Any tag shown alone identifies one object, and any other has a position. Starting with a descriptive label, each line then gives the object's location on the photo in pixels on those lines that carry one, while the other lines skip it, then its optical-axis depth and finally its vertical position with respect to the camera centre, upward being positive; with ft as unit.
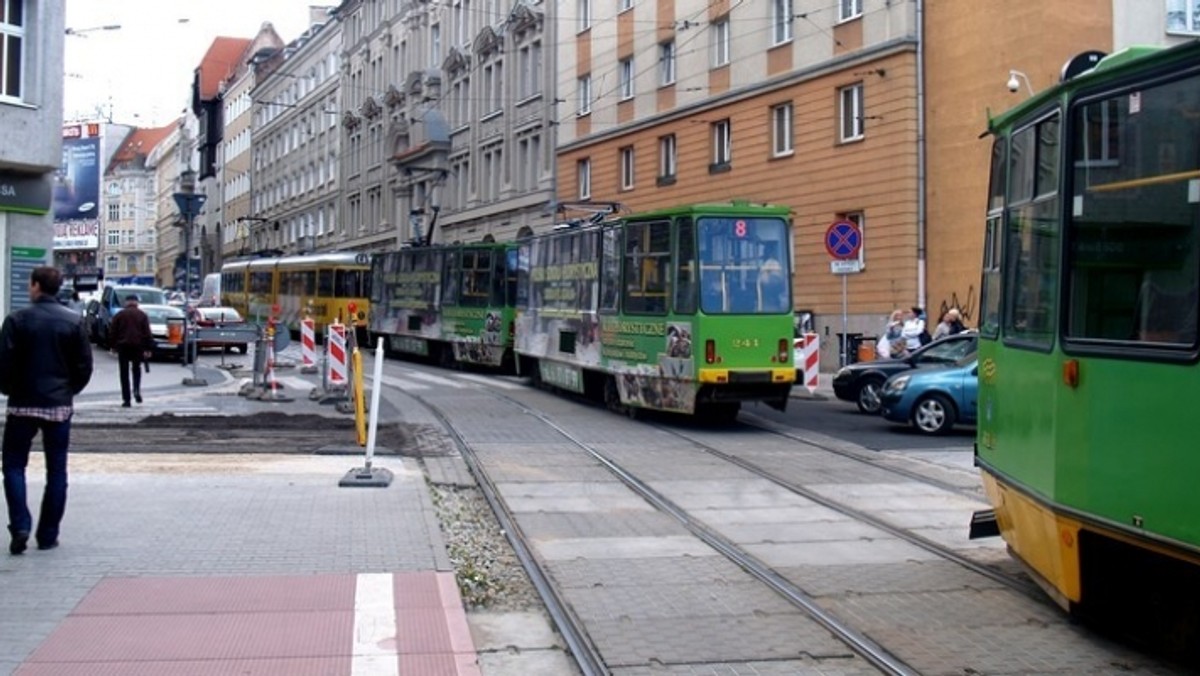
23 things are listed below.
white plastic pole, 38.75 -2.87
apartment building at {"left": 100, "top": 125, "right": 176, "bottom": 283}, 377.09 +24.65
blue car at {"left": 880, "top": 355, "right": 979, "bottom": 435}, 58.49 -3.83
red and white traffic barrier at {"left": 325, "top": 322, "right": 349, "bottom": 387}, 61.62 -2.27
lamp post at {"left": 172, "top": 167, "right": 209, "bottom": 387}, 78.43 +5.57
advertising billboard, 140.56 +13.96
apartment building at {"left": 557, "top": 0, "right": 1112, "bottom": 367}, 90.94 +15.19
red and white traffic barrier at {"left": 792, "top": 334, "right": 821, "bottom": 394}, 75.82 -2.81
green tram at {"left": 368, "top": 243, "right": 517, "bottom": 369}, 97.04 +0.41
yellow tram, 134.82 +1.90
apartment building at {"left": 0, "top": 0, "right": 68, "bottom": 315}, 73.87 +9.61
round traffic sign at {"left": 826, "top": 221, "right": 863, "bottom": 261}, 76.02 +3.96
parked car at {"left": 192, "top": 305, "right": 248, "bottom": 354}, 114.95 -1.18
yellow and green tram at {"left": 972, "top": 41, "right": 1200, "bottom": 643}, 17.95 -0.37
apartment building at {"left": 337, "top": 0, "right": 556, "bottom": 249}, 159.43 +25.85
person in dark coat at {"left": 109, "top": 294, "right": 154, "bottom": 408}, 64.44 -1.60
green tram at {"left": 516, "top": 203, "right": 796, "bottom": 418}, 56.85 +0.03
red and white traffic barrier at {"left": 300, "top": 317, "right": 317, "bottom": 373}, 80.18 -2.45
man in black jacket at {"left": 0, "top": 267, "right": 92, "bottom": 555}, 26.63 -1.68
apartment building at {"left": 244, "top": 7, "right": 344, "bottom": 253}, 247.91 +32.19
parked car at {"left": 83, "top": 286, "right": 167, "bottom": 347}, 125.18 +0.14
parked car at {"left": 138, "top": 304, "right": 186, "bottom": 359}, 106.87 -2.24
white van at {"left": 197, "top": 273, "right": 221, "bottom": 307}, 199.00 +2.44
